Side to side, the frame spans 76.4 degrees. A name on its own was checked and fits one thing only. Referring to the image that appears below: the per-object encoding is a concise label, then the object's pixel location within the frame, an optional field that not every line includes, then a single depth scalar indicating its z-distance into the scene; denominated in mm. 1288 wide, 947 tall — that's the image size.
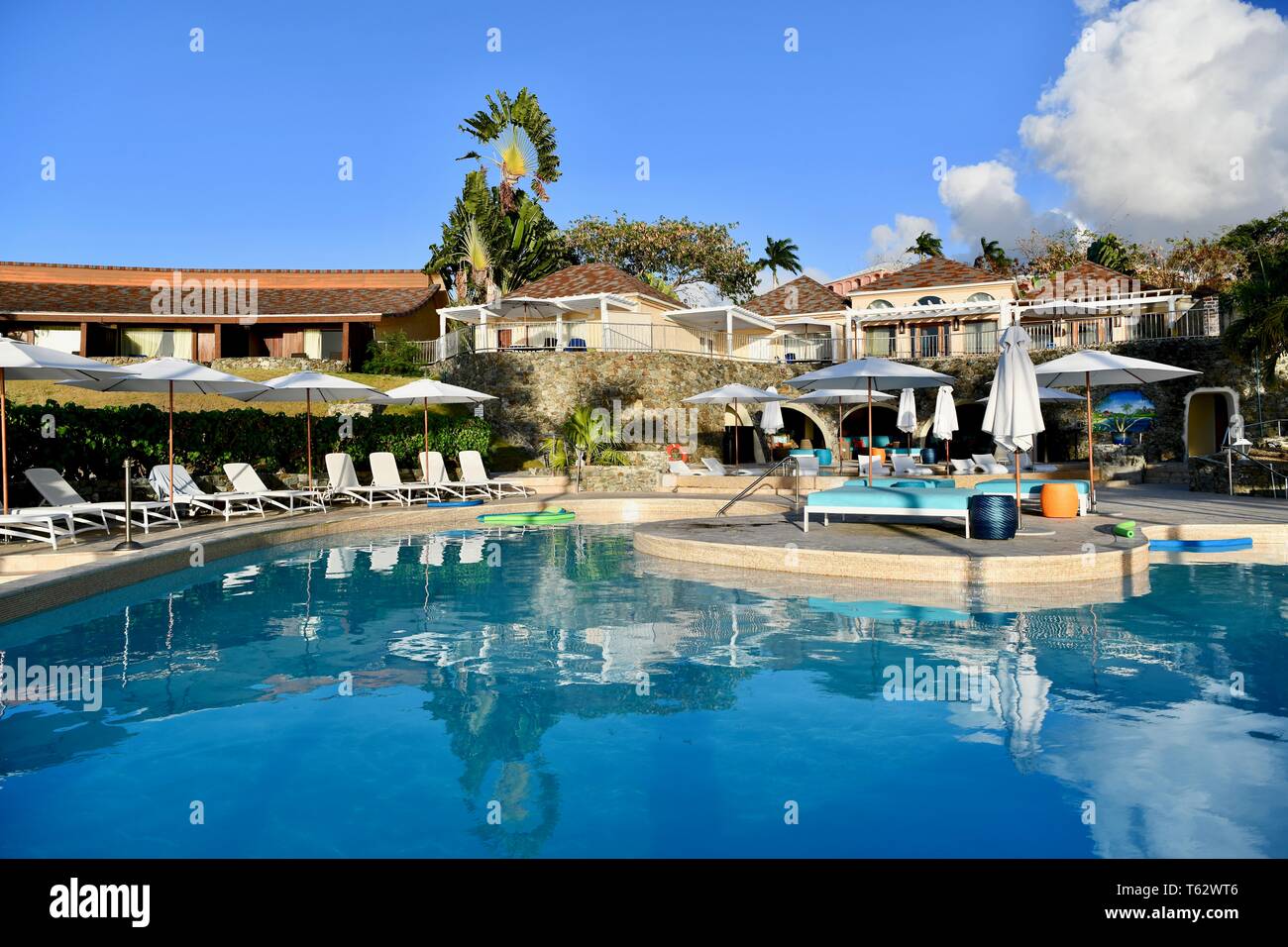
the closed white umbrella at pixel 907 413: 20636
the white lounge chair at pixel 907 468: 18922
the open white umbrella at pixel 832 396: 17094
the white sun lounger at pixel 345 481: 16141
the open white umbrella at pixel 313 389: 15070
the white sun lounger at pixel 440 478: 18031
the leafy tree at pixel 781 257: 55438
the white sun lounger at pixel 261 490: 14477
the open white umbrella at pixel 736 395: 21078
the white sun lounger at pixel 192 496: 13172
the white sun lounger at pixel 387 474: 16859
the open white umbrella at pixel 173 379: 12609
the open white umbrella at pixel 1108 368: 13000
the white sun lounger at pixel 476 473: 18250
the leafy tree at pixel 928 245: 56312
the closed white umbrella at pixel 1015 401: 10891
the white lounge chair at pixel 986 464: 19812
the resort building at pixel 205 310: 32125
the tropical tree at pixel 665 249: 47719
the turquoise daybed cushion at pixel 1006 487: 12434
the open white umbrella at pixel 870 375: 14641
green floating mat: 15484
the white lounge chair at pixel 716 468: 21412
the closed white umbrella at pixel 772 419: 21788
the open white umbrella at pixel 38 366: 9758
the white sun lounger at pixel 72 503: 10711
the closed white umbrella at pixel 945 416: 18500
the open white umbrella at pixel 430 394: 17594
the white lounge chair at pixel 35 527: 9703
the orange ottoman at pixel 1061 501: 11938
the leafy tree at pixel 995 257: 54531
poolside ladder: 13521
